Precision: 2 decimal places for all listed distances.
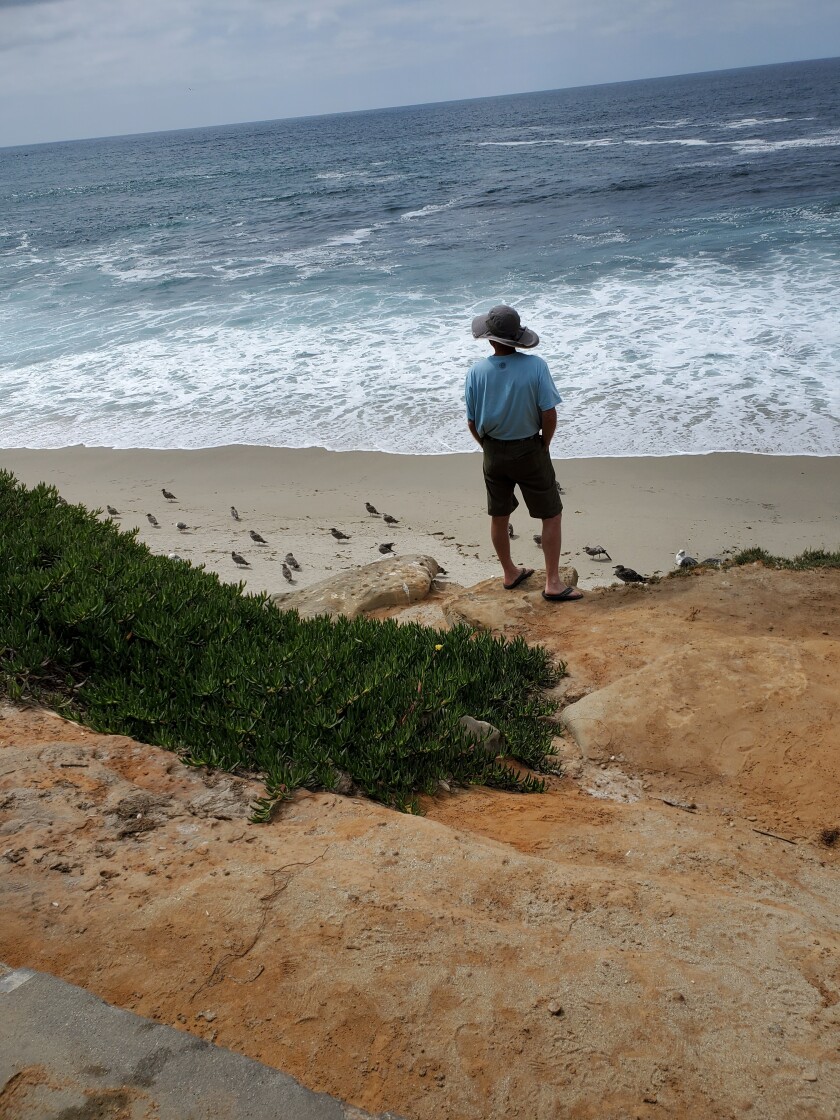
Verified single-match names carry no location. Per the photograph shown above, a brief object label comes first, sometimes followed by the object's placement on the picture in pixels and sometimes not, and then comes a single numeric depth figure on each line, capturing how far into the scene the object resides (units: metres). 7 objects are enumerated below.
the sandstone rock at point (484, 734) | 4.39
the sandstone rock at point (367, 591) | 7.18
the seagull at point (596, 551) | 9.21
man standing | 5.88
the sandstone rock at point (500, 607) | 6.35
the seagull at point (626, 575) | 8.14
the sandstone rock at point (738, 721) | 4.26
